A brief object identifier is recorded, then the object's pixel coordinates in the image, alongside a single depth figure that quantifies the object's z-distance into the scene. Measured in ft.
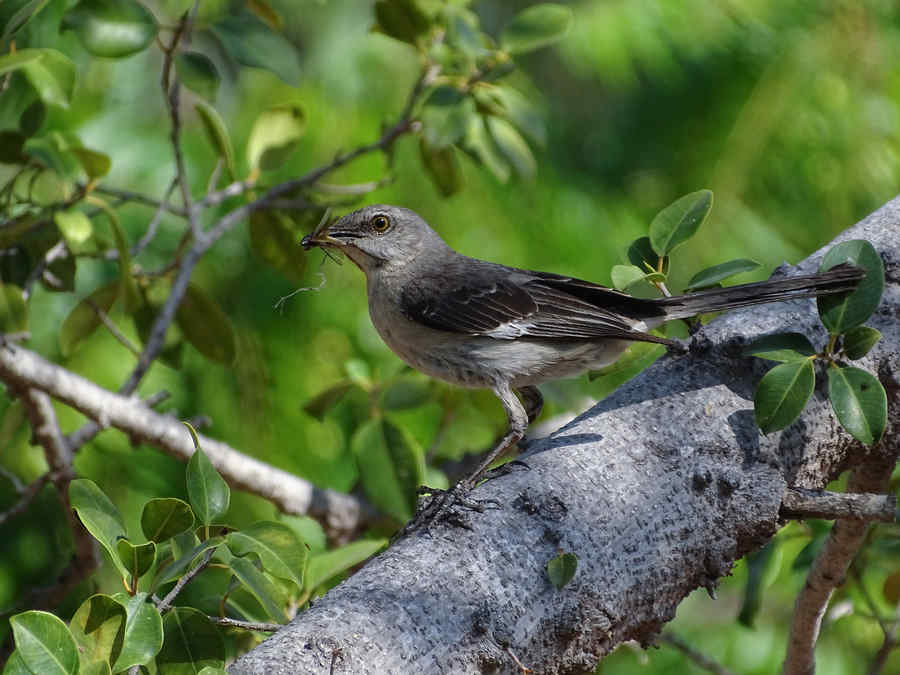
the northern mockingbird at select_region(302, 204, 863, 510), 20.63
